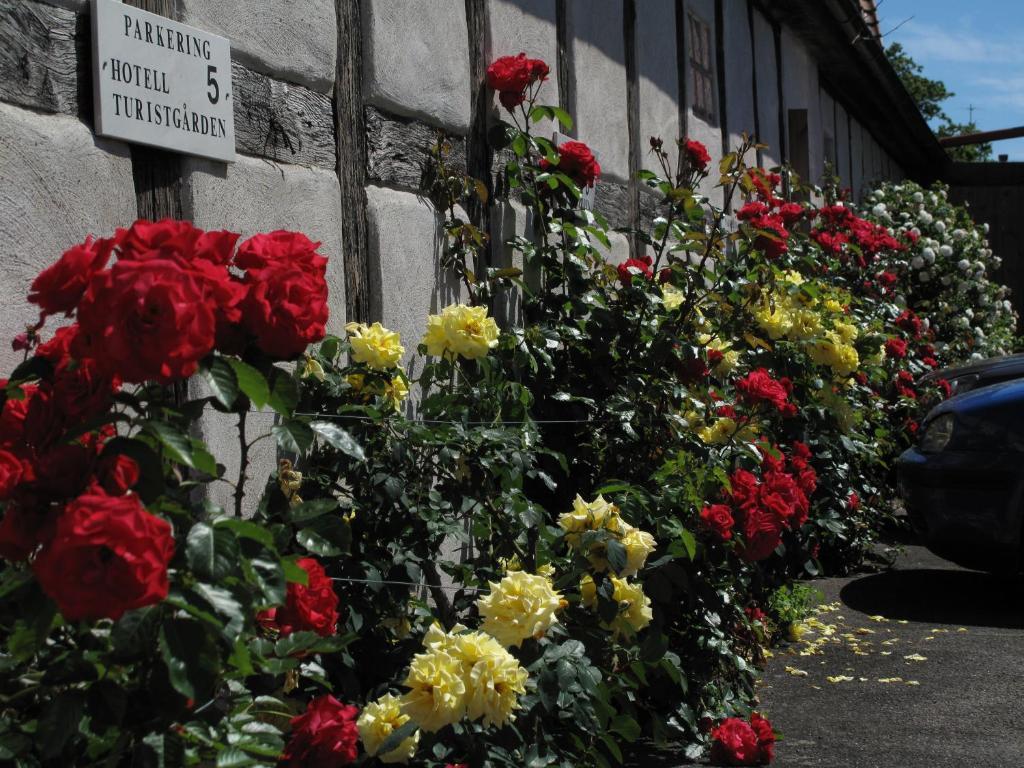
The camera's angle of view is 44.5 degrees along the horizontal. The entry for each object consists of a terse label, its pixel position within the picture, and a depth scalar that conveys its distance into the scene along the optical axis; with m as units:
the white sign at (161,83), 2.58
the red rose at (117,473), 1.50
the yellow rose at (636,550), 2.88
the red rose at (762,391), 4.06
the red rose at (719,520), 3.47
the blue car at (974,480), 5.12
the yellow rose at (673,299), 4.49
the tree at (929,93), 43.88
